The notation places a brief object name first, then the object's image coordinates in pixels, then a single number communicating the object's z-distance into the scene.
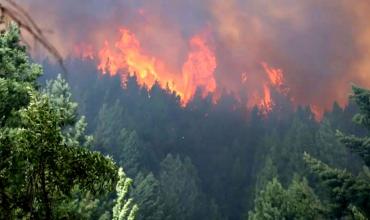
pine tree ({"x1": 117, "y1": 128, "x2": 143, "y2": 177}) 149.77
